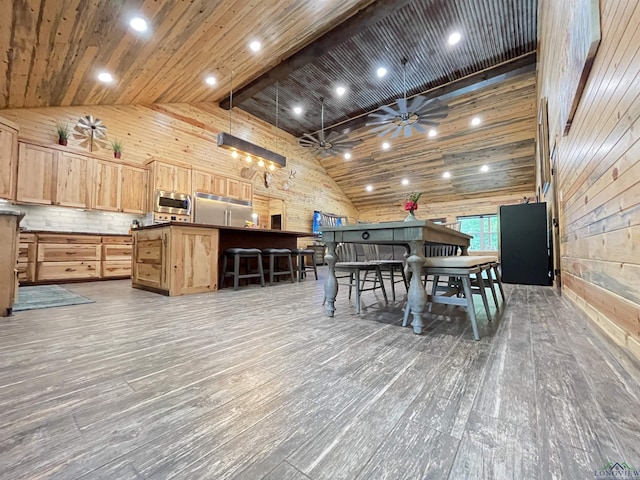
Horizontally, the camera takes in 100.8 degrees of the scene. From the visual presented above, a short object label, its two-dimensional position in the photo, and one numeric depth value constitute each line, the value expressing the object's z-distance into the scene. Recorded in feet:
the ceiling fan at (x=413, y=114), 15.55
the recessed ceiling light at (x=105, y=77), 13.20
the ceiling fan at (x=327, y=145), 20.35
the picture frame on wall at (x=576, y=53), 4.97
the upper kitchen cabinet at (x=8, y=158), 12.18
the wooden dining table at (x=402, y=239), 5.85
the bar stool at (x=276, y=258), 13.89
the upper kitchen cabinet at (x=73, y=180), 14.25
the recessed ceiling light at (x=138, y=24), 10.16
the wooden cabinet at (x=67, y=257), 13.69
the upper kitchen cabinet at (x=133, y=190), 16.56
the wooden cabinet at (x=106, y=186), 15.44
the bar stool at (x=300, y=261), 15.96
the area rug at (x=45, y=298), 8.33
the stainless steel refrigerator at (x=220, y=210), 19.39
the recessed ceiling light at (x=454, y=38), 14.94
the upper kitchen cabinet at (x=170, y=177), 17.47
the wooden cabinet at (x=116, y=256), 15.57
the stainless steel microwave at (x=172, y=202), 17.15
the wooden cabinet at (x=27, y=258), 13.15
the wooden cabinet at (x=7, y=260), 7.00
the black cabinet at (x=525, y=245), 12.92
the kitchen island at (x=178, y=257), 10.40
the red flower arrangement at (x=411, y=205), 7.43
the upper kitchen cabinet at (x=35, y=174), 13.11
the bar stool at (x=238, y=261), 12.26
